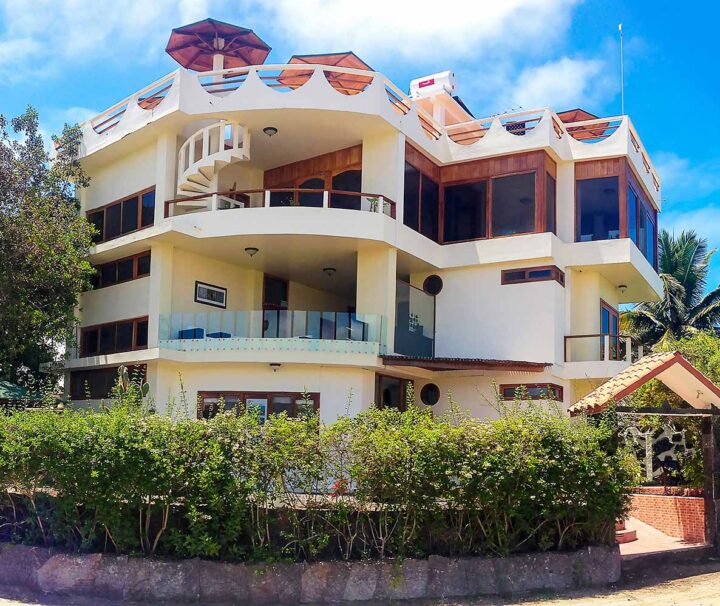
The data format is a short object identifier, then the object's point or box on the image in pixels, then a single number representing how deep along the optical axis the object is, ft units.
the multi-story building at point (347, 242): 66.90
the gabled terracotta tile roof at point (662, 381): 42.98
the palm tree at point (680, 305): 132.26
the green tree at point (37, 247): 68.74
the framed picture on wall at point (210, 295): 74.38
